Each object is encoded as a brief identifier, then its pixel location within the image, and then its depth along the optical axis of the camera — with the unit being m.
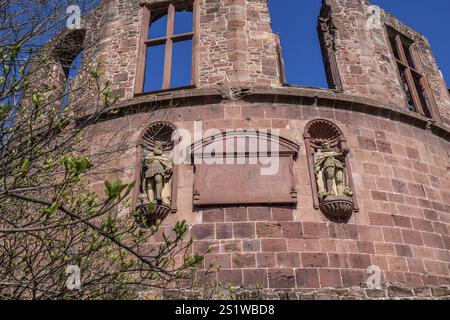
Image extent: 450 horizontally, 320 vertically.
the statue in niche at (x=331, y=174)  8.08
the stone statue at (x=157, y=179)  8.00
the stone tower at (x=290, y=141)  7.57
